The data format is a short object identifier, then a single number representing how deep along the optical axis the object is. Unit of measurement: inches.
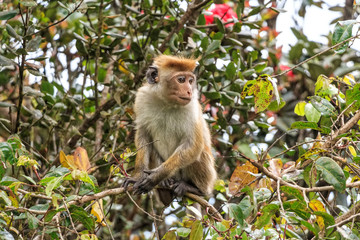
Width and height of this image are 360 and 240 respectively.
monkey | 454.6
